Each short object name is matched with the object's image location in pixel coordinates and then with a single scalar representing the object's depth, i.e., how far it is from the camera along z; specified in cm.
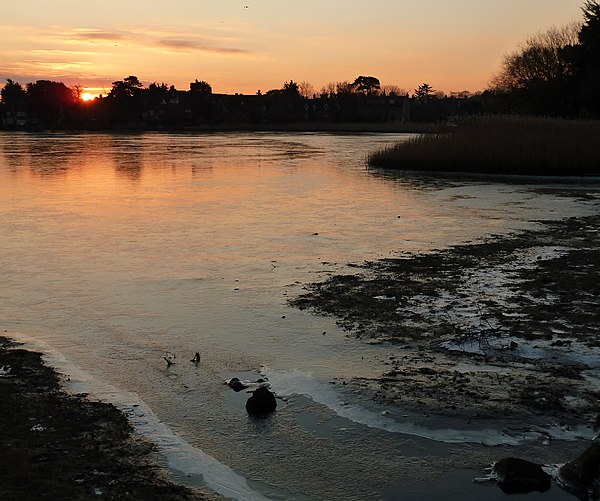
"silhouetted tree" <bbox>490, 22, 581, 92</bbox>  4331
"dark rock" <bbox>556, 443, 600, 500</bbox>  367
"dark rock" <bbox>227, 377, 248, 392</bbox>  518
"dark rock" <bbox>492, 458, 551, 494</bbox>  372
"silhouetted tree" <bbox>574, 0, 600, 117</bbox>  3709
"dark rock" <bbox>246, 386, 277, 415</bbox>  473
